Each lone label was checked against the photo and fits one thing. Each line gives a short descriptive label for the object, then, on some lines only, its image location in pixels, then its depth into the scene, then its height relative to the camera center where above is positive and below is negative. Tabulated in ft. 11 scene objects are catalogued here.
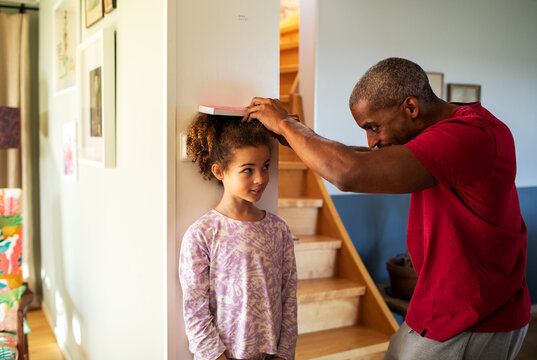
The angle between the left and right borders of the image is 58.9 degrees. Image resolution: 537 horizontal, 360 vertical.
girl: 4.51 -1.09
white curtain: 13.23 +0.77
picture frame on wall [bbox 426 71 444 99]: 13.24 +1.82
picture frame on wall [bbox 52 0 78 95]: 9.27 +2.06
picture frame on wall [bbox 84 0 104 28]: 7.13 +2.06
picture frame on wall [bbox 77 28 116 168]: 6.59 +0.66
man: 3.73 -0.33
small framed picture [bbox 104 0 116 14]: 6.48 +1.91
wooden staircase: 8.35 -2.67
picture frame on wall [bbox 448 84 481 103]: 13.60 +1.59
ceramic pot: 11.06 -3.13
